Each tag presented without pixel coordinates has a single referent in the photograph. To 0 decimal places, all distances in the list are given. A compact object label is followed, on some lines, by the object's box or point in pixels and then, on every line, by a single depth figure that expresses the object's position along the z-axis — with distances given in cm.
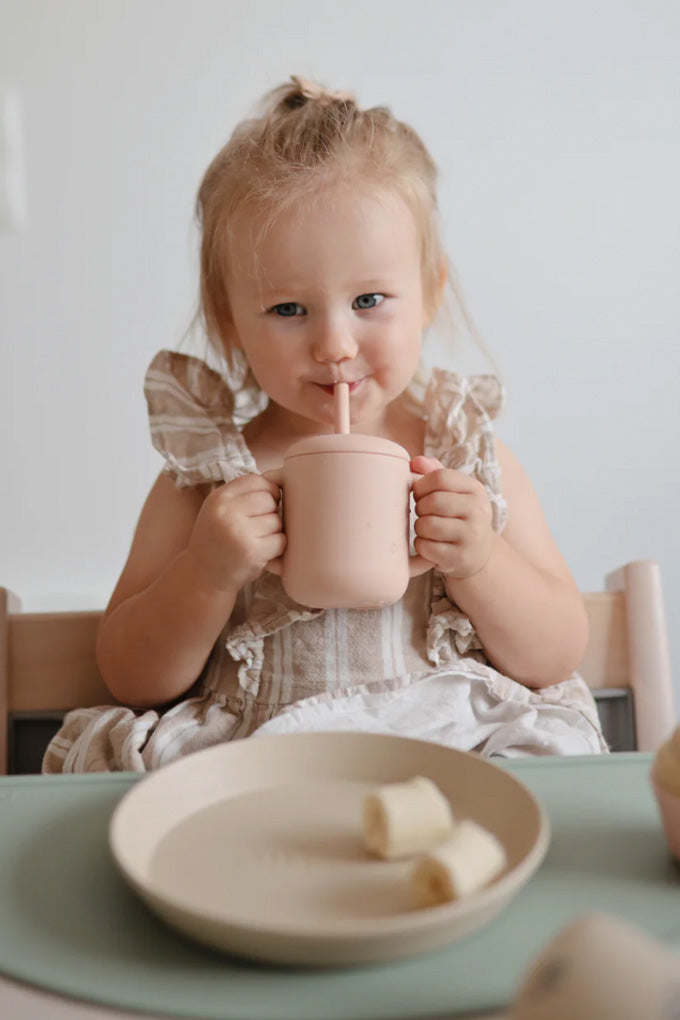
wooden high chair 98
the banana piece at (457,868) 42
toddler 86
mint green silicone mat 39
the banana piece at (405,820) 47
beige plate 39
